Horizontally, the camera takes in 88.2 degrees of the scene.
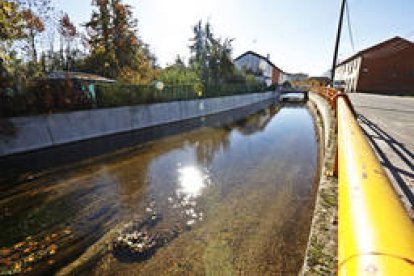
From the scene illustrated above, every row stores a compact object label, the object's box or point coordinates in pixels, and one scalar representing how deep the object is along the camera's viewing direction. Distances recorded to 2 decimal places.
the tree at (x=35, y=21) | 16.27
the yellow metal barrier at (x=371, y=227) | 0.68
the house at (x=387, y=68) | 28.91
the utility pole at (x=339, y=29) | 14.11
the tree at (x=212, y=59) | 21.70
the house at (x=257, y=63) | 43.08
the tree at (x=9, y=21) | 7.19
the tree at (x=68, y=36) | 24.36
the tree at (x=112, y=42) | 24.03
